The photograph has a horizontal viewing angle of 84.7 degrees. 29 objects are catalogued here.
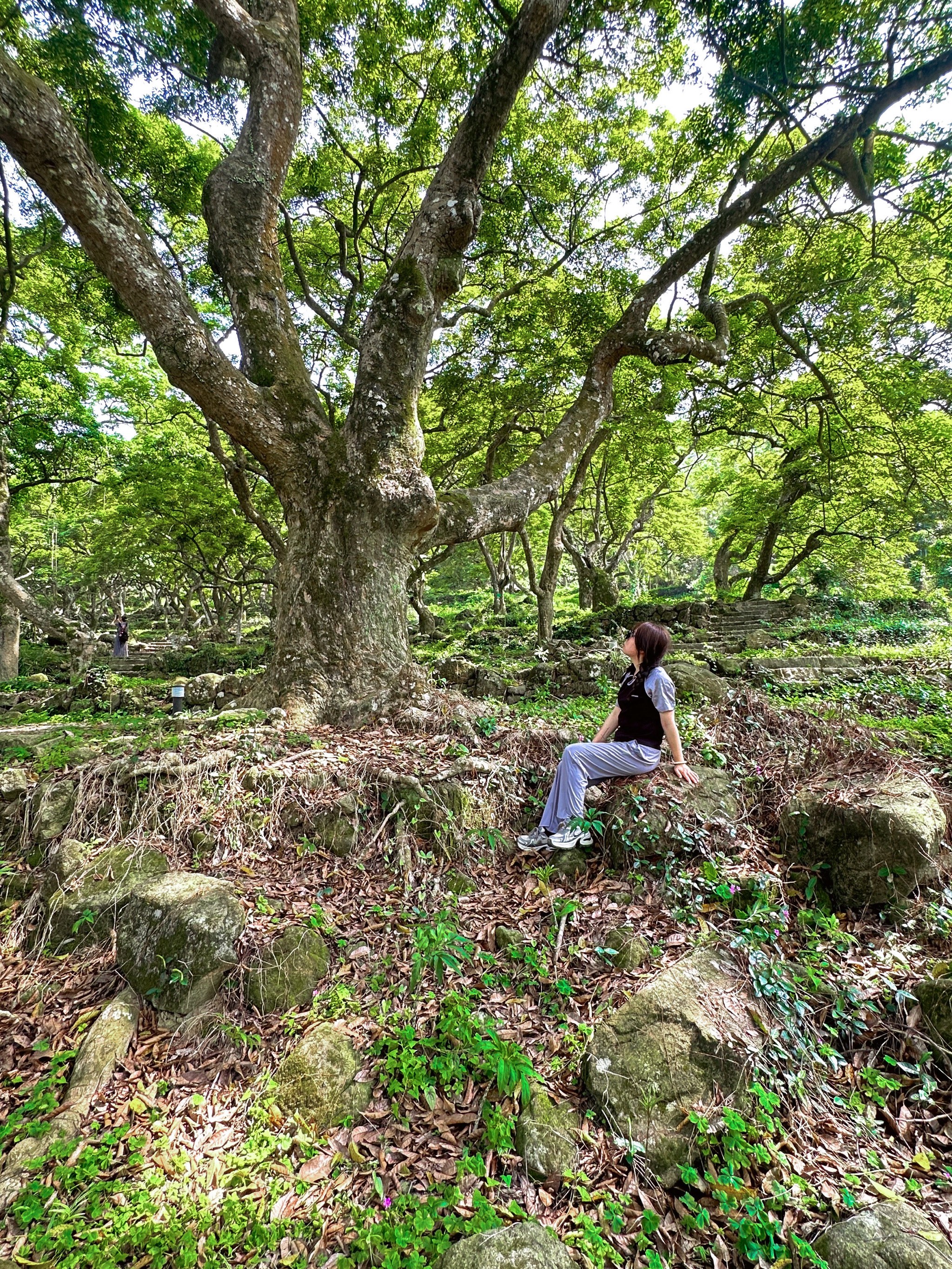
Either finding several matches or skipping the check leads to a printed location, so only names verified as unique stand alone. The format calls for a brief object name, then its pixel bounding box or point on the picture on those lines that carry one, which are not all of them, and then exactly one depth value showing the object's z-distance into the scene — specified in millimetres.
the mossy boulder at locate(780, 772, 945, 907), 2785
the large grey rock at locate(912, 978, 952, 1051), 2225
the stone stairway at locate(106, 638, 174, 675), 13961
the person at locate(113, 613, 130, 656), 16188
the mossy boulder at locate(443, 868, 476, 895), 3242
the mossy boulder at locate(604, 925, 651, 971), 2674
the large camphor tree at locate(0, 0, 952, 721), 4578
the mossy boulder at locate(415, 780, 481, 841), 3426
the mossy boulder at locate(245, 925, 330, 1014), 2607
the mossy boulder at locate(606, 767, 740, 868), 3223
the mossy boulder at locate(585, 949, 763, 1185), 2061
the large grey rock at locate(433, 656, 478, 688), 7203
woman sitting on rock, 3381
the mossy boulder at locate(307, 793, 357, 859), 3371
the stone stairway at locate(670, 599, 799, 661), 9117
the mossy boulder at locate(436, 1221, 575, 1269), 1662
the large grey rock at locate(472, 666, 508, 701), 6824
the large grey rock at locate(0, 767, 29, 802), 3289
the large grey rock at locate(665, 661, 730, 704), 5094
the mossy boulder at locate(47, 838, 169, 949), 2814
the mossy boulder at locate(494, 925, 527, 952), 2822
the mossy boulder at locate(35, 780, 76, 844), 3162
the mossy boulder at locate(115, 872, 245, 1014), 2543
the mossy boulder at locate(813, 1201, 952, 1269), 1560
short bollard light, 5574
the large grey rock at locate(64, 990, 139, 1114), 2225
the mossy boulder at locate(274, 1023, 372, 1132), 2215
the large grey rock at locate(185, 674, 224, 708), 7211
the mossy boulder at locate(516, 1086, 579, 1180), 1985
